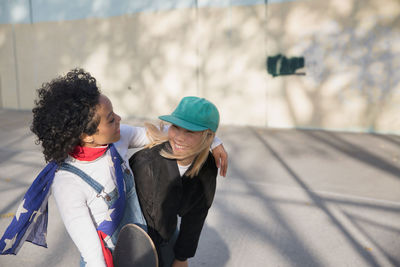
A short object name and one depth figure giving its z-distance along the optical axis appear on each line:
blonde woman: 1.83
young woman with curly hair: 1.44
